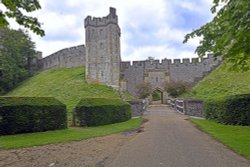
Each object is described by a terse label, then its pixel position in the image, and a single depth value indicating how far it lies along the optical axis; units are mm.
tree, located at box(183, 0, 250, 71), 3732
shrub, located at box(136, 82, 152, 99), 21756
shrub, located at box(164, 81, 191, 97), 20085
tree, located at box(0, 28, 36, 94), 27013
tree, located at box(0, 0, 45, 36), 4056
